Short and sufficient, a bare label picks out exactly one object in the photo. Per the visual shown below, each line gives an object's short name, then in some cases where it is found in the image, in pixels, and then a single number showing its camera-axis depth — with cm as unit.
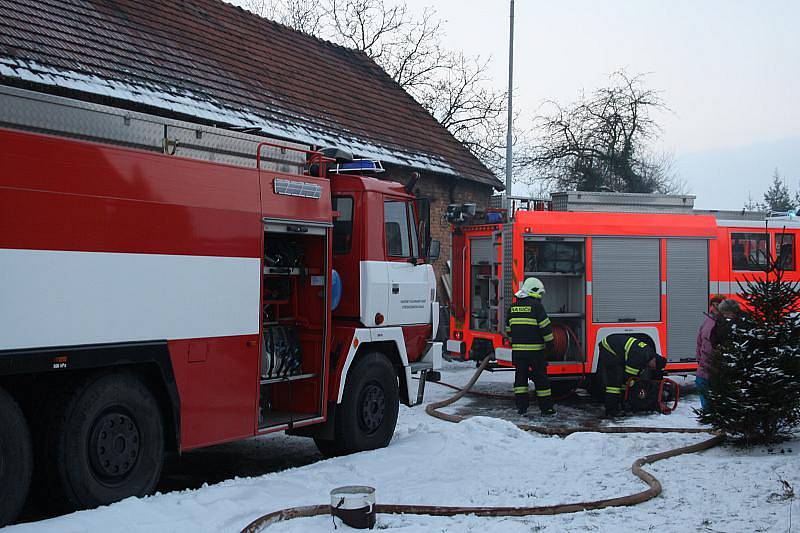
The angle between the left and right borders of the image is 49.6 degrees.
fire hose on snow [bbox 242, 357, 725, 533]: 566
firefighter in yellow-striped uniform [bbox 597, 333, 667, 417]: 1146
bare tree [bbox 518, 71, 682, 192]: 3381
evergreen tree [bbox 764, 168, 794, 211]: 7302
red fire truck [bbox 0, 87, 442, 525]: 558
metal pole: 2220
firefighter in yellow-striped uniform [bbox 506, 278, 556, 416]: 1132
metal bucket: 566
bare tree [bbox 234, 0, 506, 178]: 3212
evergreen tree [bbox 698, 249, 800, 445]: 775
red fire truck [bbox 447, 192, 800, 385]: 1262
